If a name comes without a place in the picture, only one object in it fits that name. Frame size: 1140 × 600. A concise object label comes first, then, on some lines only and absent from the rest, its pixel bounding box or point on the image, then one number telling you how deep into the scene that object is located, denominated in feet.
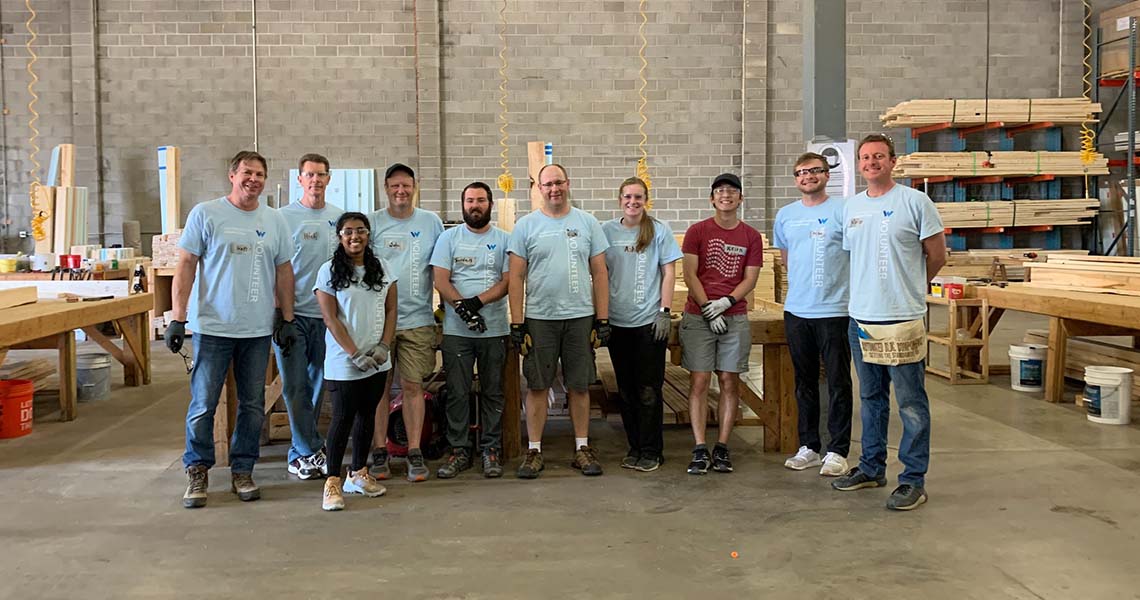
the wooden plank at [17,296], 22.39
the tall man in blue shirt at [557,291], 16.26
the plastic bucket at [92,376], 24.71
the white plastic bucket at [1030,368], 24.90
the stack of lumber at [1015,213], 43.14
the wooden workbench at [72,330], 19.21
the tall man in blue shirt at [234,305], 14.67
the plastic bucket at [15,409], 20.29
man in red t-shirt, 16.75
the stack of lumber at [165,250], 34.50
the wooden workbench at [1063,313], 20.99
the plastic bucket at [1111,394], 20.72
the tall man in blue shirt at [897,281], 14.19
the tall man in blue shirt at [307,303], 16.16
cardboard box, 43.58
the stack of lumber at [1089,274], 23.07
